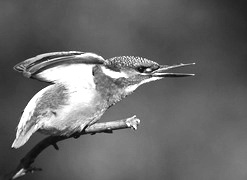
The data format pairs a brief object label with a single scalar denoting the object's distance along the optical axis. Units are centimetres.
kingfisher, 524
